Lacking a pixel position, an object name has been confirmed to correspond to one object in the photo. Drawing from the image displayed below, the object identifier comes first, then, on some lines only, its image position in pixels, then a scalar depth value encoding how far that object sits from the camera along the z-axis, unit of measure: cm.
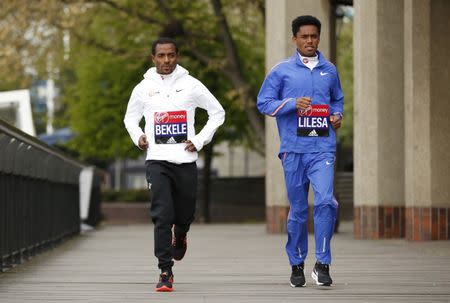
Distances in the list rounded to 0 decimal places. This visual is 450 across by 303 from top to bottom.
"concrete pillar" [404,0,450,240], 1775
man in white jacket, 1016
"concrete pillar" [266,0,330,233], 2227
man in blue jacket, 1012
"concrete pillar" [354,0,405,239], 1948
